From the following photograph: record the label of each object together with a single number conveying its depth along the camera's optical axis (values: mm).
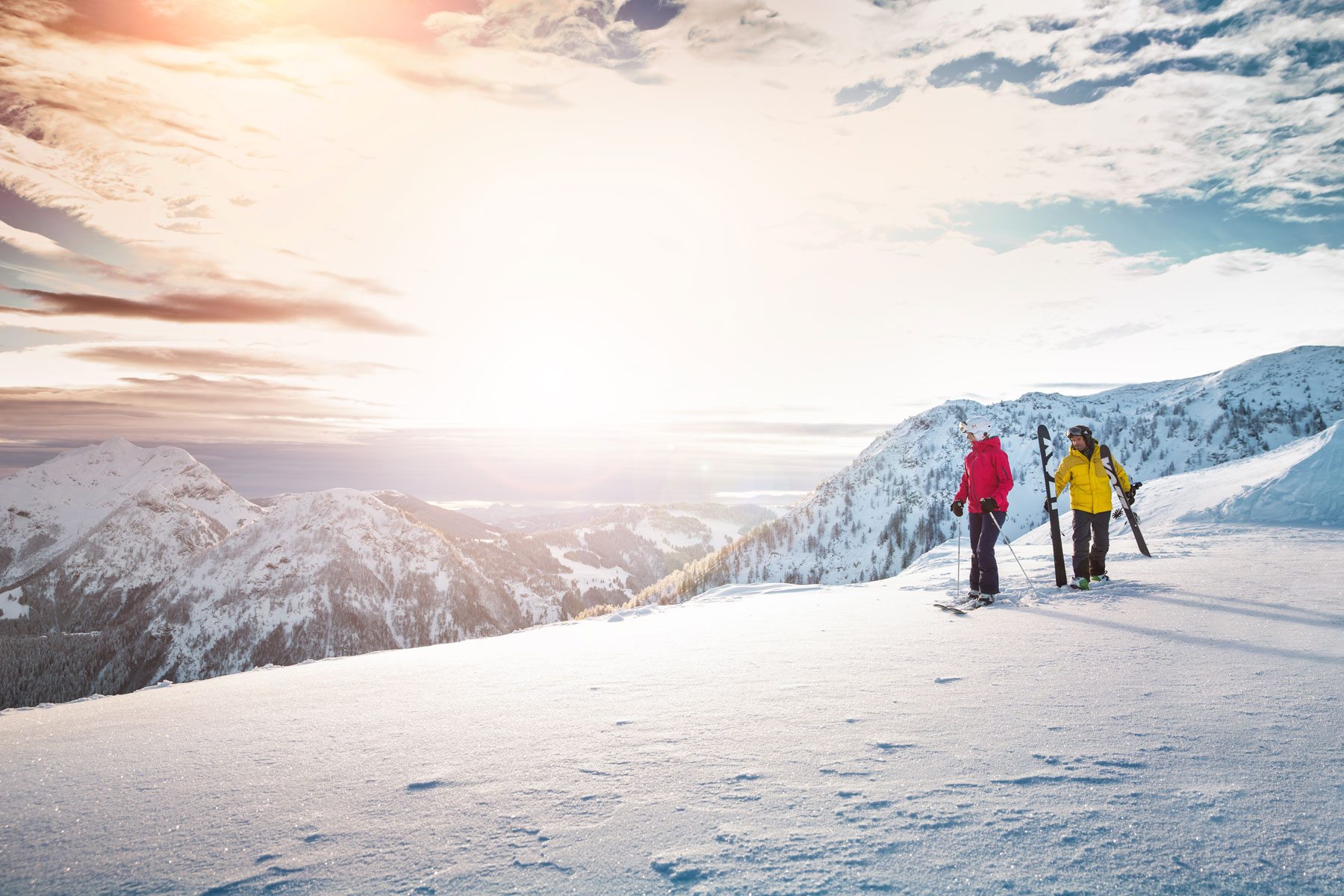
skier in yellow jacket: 10570
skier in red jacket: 10023
